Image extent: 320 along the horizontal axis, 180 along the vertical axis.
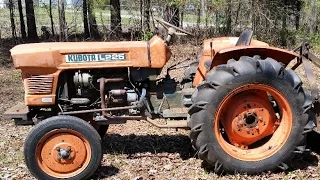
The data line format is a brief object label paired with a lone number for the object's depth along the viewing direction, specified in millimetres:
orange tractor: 2866
